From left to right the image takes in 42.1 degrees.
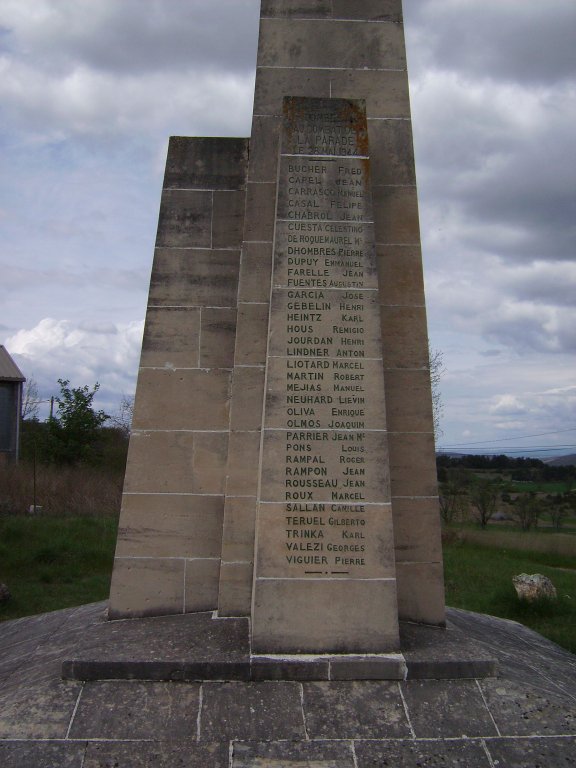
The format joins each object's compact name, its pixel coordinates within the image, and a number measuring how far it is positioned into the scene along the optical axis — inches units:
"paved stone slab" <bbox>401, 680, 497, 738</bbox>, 241.4
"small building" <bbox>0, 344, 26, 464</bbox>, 1133.7
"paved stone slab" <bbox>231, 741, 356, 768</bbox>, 227.6
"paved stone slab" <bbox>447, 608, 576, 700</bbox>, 280.1
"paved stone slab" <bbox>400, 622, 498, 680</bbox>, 262.1
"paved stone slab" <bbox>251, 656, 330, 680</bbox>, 257.9
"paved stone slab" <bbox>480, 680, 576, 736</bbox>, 244.1
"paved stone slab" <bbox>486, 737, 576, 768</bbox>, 231.0
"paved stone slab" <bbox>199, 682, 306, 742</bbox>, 237.9
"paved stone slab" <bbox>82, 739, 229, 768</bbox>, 227.1
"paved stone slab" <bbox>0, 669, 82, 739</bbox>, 237.1
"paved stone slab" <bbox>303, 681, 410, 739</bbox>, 239.0
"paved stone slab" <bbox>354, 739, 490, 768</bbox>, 229.3
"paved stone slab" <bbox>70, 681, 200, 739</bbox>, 237.3
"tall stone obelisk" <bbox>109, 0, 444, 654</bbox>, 276.7
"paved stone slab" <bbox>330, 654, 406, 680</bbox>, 259.1
